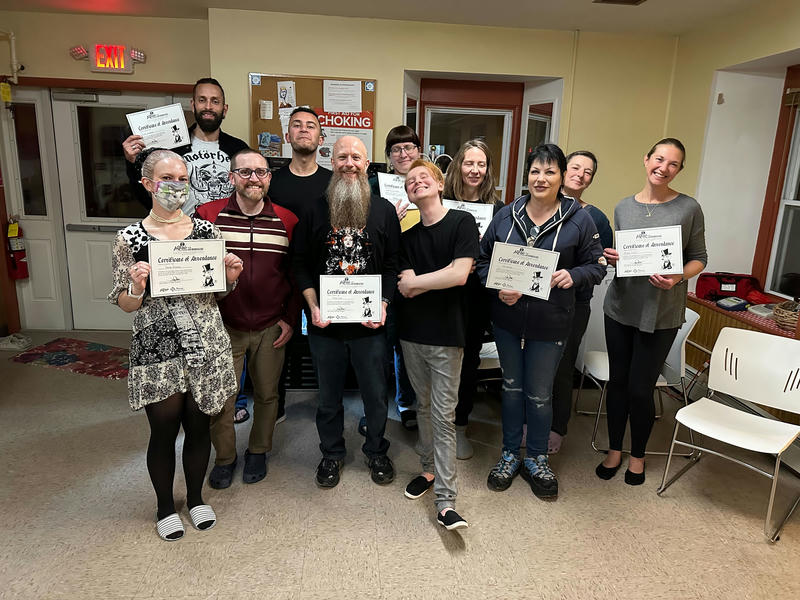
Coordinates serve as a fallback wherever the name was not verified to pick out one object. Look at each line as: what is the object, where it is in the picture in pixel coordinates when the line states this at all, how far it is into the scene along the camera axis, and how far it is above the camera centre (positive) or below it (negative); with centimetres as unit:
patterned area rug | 391 -138
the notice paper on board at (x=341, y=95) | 400 +63
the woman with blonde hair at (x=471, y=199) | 255 -7
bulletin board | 396 +55
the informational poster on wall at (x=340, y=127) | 406 +41
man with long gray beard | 220 -29
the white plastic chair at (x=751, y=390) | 227 -88
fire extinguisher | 445 -68
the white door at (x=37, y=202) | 440 -25
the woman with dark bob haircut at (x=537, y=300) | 223 -43
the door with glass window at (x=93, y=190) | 443 -14
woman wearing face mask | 186 -59
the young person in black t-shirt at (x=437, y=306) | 211 -48
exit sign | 417 +88
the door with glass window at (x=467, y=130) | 455 +47
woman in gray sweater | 235 -51
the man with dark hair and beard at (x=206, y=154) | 271 +12
